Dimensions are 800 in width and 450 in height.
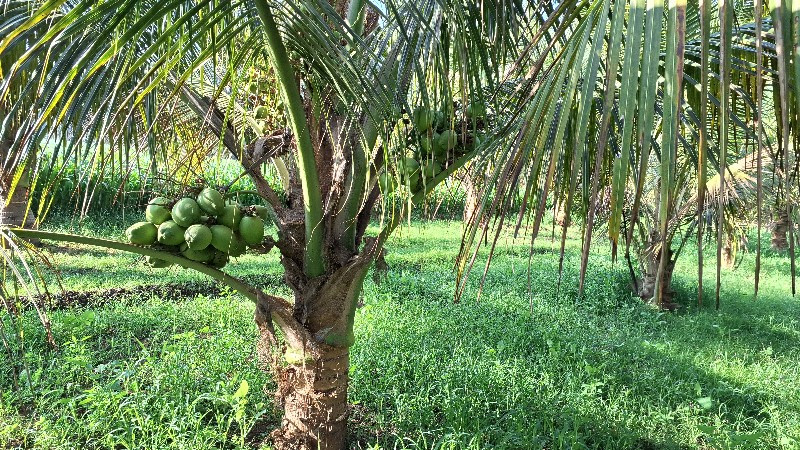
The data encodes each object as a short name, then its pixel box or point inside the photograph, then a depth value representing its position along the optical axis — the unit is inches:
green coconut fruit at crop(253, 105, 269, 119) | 80.2
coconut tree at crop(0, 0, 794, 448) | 28.9
